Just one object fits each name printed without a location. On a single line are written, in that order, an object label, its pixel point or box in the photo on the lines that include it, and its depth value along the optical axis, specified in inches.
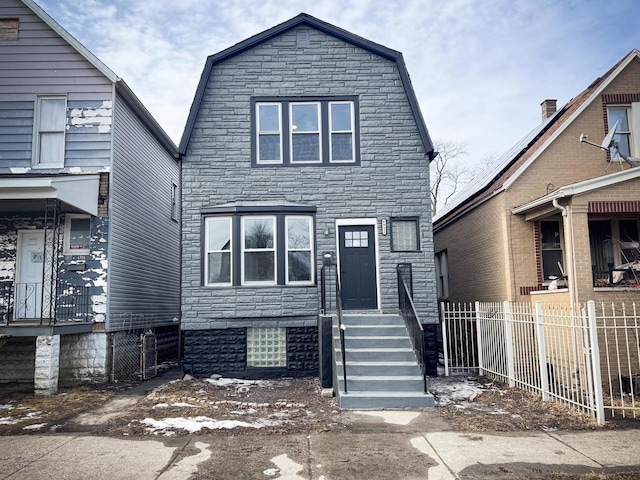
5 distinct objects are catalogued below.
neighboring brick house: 457.1
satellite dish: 442.0
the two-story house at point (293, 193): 448.8
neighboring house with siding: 434.6
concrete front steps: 316.5
